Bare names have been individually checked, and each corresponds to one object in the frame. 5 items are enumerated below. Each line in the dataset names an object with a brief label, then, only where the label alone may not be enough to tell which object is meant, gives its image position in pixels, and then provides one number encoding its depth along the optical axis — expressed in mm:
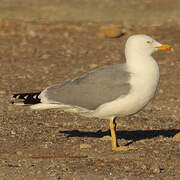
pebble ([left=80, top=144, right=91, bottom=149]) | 13666
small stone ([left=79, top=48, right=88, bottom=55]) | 28242
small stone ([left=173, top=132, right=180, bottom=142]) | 14559
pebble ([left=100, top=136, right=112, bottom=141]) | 14580
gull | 13172
